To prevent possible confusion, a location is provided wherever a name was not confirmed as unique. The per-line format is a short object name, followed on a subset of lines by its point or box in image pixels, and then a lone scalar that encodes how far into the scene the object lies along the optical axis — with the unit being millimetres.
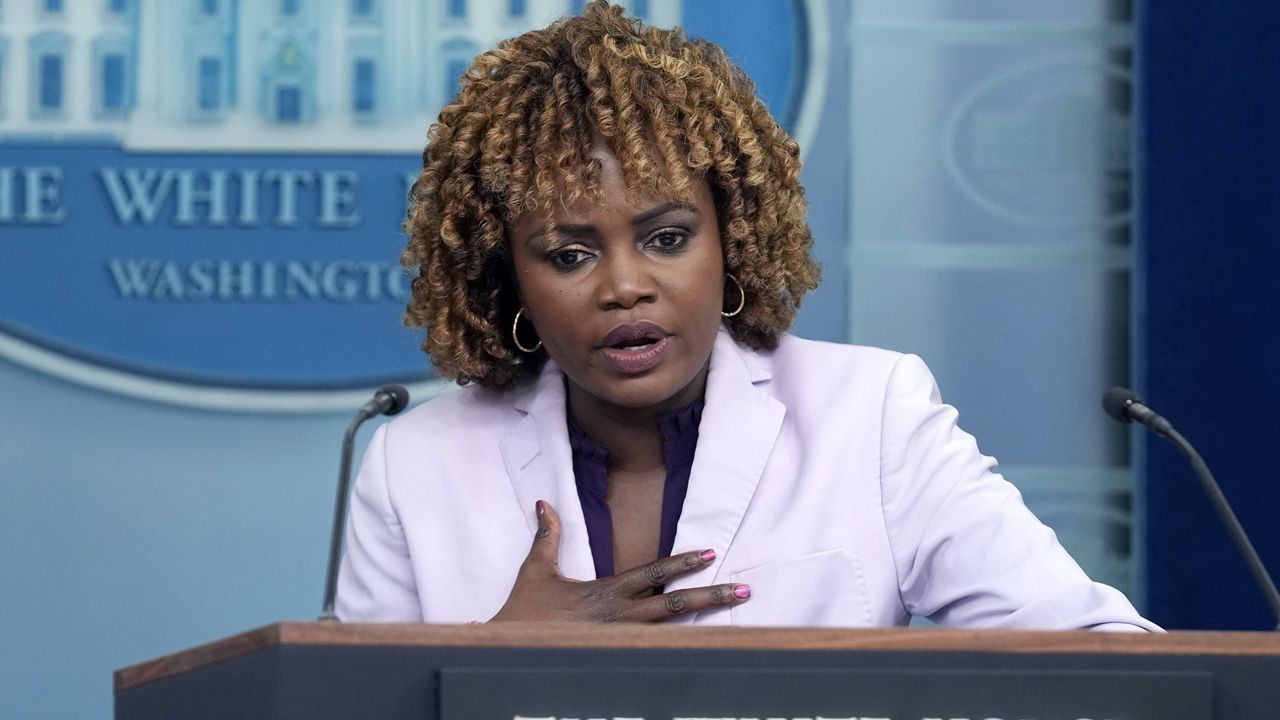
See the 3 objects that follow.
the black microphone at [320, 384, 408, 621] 4265
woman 4351
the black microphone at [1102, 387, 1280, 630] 4222
